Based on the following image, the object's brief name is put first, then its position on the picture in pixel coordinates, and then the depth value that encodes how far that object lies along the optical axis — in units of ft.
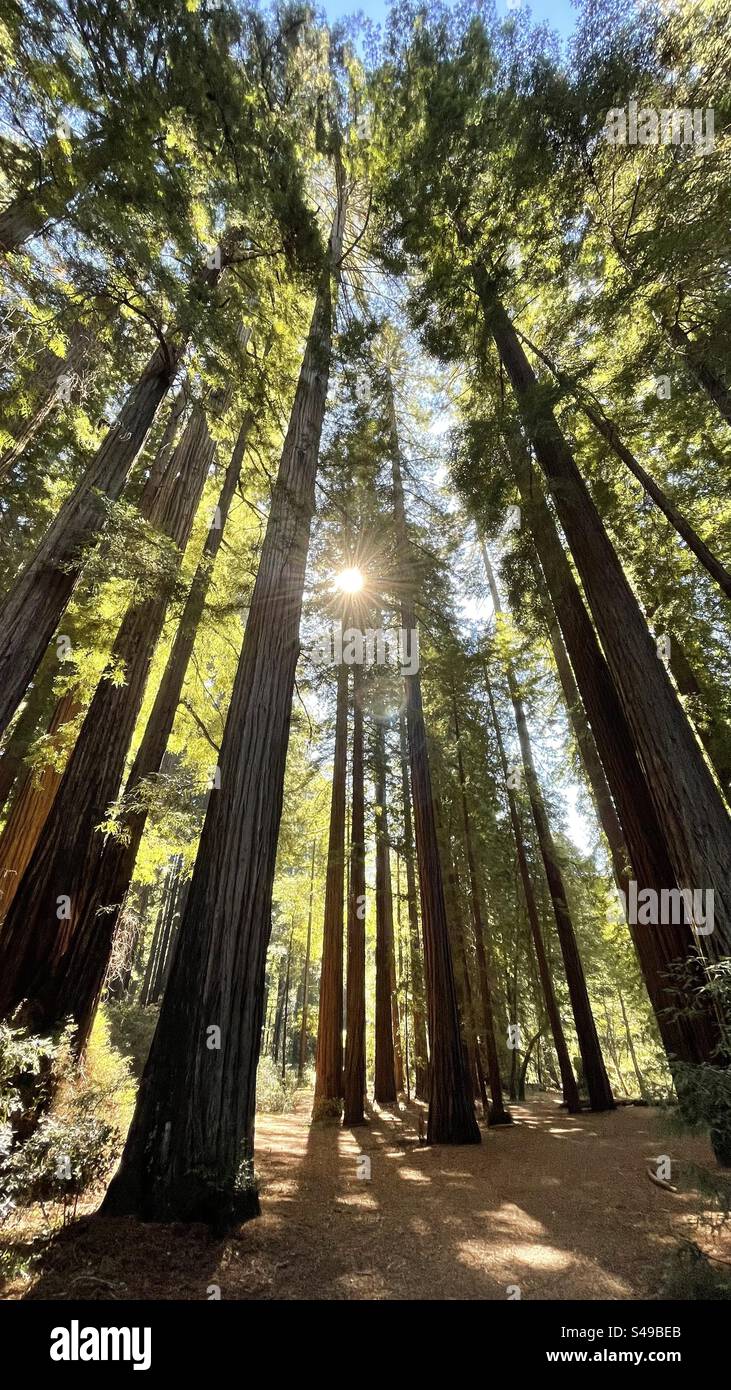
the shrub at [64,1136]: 9.29
